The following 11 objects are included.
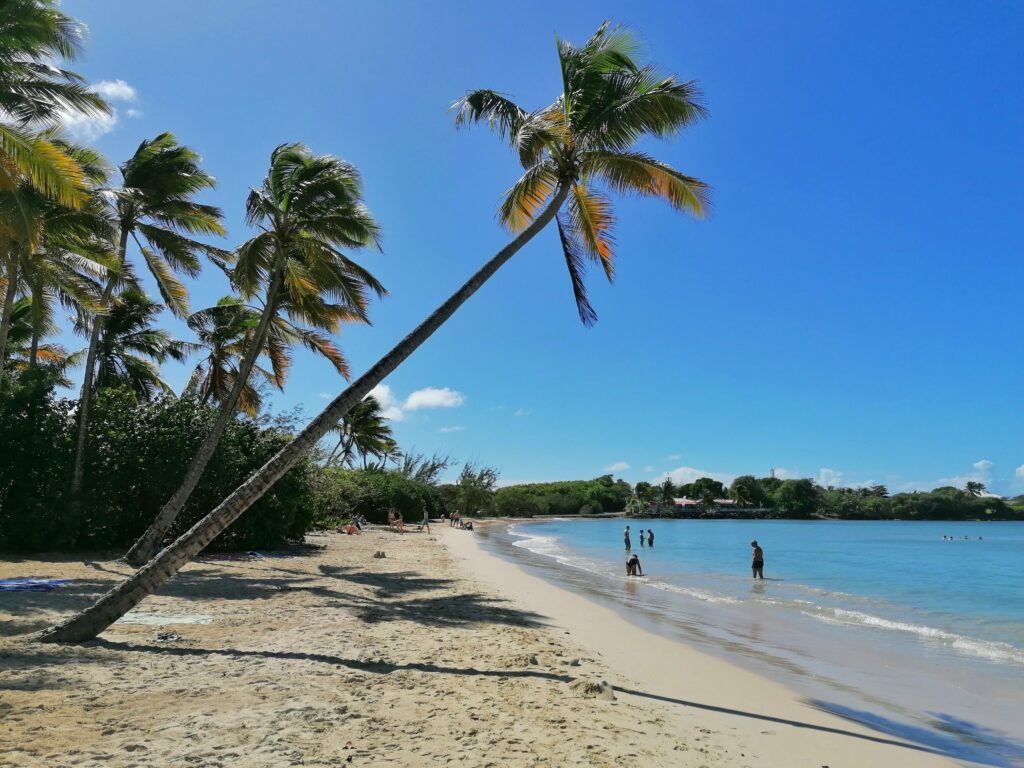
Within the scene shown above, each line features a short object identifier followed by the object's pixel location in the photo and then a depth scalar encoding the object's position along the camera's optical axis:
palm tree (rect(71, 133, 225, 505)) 13.62
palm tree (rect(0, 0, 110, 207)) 8.46
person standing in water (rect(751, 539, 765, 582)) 21.11
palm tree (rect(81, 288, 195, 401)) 20.45
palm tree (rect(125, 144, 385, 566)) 12.84
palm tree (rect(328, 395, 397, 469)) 44.50
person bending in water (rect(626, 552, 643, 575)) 20.31
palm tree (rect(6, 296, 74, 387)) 19.94
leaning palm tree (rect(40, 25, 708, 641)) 9.52
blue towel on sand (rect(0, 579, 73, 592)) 9.05
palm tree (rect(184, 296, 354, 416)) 16.73
